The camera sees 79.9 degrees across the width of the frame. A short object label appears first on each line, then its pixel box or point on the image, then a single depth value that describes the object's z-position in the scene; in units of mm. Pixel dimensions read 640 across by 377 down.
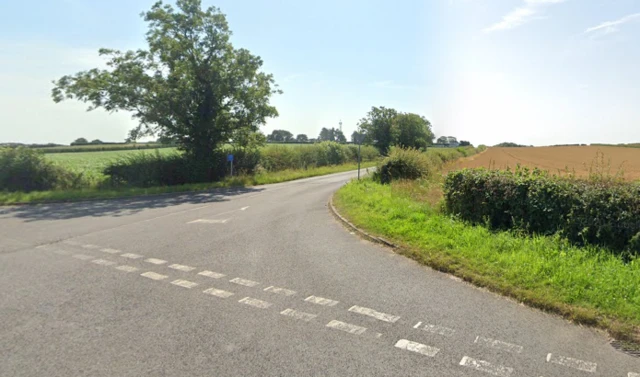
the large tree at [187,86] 22031
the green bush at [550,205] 6227
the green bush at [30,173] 19531
